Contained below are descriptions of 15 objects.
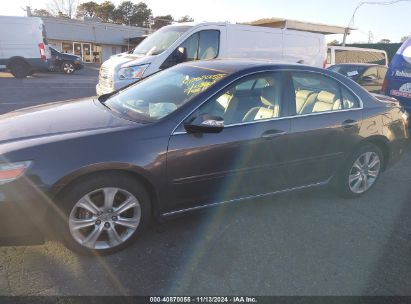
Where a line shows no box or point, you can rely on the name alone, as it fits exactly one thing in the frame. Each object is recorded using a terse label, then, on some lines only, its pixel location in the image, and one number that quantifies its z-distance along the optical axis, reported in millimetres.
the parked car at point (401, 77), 6191
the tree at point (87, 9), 56491
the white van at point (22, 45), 14906
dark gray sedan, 2525
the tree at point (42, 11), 54412
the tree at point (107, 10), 55000
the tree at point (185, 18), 60225
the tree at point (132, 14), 54978
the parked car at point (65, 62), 18875
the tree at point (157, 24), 53631
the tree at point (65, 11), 56250
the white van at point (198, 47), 7504
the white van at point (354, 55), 11961
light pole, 15191
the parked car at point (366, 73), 9171
